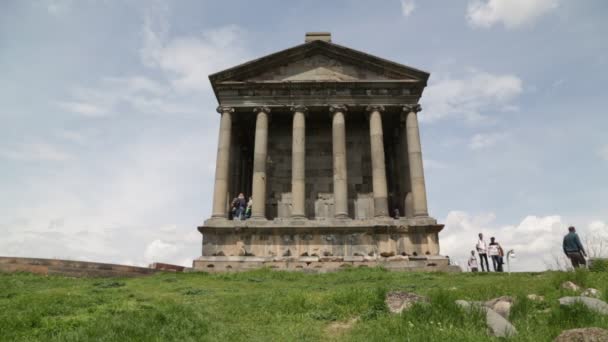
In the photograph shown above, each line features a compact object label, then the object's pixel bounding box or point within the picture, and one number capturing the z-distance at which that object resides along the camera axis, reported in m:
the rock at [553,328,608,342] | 5.07
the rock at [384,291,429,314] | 8.02
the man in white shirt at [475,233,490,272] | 20.47
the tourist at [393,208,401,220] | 23.38
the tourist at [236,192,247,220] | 21.88
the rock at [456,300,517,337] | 6.05
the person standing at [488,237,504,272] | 20.08
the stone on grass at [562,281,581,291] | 9.26
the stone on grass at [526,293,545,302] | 7.98
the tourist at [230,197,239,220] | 22.27
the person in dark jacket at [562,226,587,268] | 15.94
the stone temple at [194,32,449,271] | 19.92
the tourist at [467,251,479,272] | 23.61
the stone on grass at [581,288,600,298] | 8.05
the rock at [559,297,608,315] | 6.64
